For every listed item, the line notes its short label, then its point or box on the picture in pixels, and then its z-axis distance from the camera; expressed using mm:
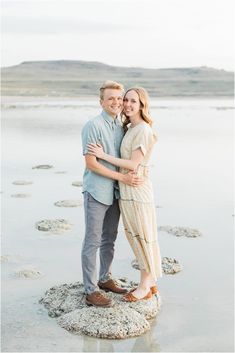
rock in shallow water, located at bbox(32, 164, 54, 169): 12320
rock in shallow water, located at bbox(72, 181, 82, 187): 10484
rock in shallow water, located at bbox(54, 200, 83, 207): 8945
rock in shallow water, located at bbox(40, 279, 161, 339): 4926
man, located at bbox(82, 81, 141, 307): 5148
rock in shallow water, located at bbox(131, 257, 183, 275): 6316
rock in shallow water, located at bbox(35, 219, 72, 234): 7690
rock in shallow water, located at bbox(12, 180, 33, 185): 10638
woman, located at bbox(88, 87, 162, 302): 5156
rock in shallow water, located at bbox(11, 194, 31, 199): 9531
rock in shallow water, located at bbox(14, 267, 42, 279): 6121
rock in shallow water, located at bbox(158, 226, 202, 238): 7605
